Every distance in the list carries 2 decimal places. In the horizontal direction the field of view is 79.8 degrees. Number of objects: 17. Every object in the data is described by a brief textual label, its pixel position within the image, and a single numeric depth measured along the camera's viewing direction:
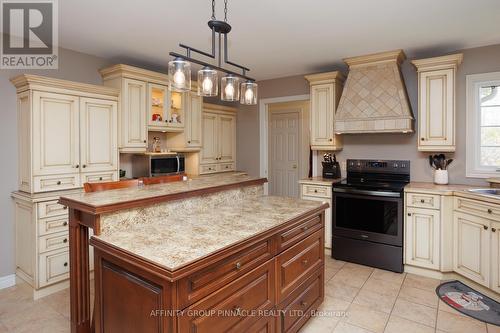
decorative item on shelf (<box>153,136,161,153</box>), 4.15
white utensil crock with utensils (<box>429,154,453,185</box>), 3.40
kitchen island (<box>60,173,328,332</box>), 1.23
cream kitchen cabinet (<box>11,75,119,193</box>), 2.79
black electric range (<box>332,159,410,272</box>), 3.25
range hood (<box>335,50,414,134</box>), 3.41
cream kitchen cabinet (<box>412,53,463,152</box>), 3.20
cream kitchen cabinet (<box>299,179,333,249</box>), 3.74
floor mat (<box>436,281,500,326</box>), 2.40
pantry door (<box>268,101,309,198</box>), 5.59
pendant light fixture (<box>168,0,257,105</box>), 1.83
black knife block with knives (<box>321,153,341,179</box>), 4.06
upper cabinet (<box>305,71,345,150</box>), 3.92
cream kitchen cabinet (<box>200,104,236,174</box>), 4.69
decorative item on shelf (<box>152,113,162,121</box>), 3.88
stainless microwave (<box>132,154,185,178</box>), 3.79
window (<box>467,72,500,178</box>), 3.29
